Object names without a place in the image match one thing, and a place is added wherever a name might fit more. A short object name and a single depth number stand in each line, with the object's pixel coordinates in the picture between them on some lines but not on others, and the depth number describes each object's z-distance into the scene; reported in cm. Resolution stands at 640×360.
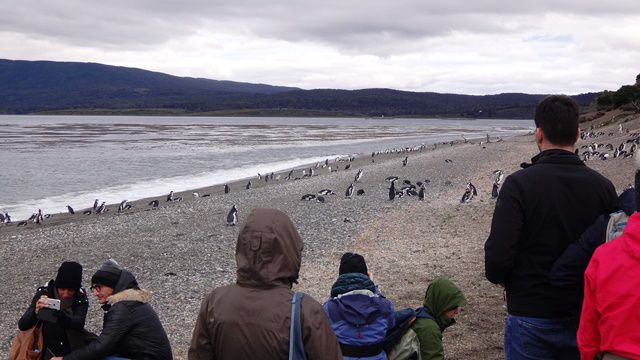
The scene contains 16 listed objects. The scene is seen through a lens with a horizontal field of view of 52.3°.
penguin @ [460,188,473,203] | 1617
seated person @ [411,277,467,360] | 396
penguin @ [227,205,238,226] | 1531
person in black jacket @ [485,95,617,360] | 293
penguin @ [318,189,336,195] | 2027
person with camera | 456
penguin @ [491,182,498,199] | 1589
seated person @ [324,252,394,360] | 358
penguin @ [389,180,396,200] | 1833
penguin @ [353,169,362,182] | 2448
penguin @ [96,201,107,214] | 1933
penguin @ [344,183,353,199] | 1974
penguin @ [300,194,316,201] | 1921
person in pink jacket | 233
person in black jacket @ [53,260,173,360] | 412
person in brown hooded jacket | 247
